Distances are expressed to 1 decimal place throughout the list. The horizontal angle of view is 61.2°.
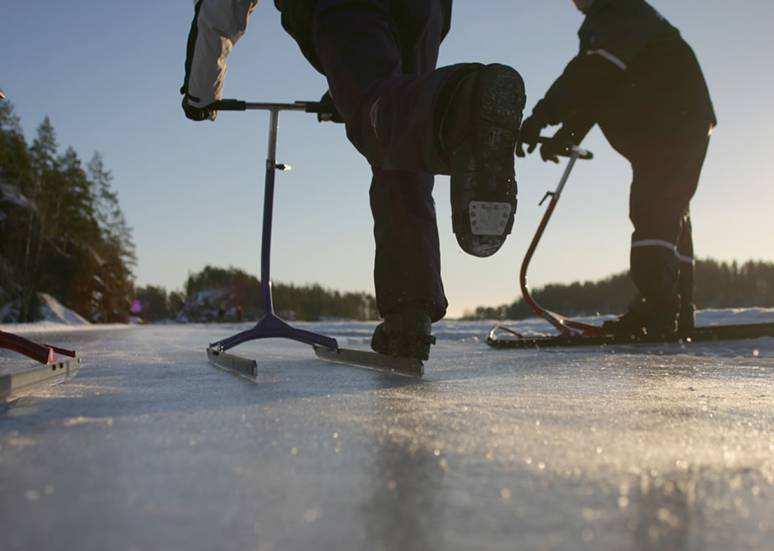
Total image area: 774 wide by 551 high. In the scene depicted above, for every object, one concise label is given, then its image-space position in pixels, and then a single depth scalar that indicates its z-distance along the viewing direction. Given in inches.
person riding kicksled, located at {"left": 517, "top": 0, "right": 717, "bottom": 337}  131.6
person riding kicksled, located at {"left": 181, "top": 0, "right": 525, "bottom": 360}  51.7
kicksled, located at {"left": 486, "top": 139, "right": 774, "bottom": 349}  127.3
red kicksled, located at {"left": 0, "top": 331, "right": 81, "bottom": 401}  43.2
